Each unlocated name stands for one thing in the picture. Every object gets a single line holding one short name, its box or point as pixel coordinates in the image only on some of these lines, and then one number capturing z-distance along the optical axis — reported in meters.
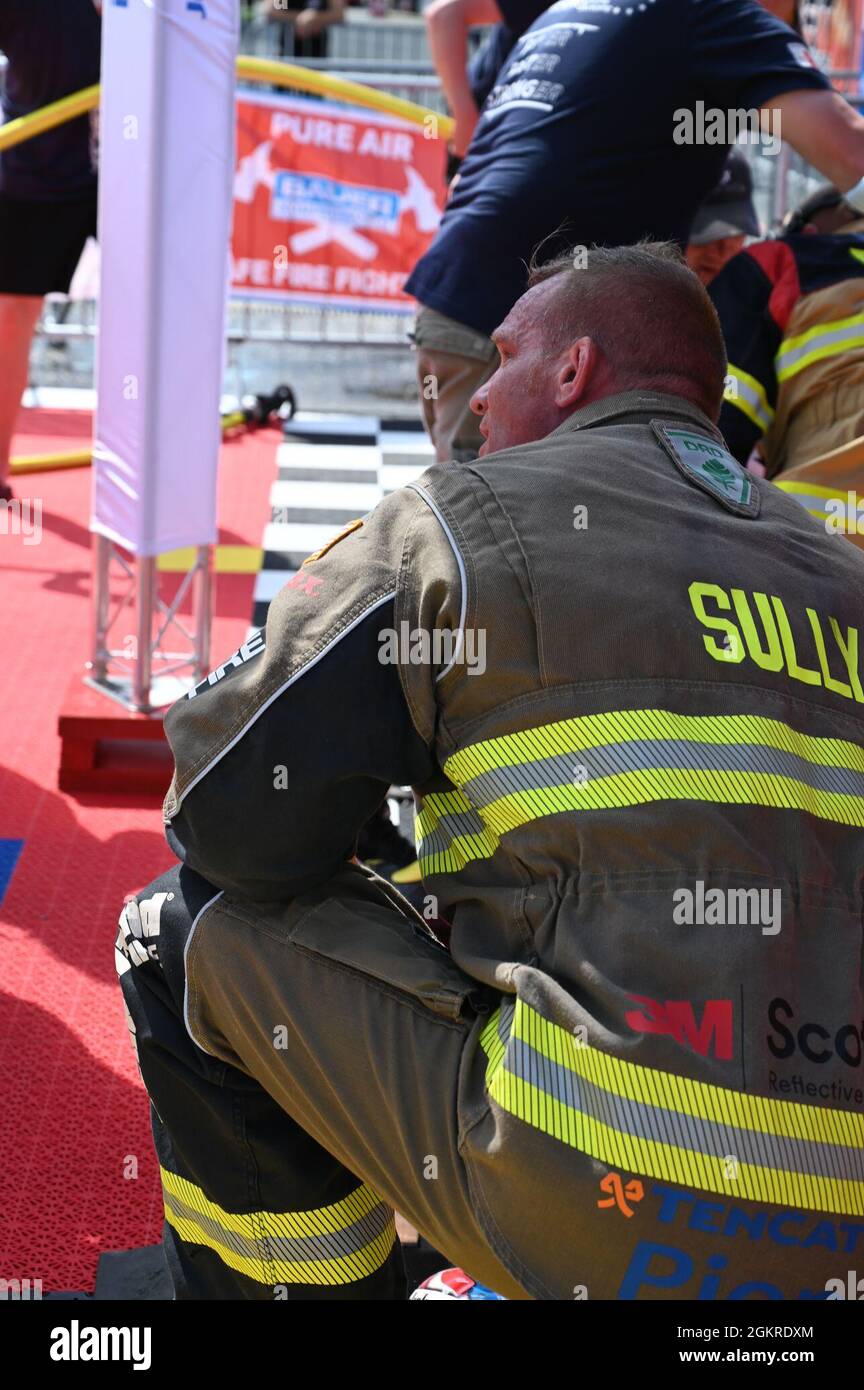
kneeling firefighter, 1.30
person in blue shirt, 2.67
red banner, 7.16
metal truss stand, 3.14
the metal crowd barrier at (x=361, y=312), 7.43
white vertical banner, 2.87
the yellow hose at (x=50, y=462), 5.69
